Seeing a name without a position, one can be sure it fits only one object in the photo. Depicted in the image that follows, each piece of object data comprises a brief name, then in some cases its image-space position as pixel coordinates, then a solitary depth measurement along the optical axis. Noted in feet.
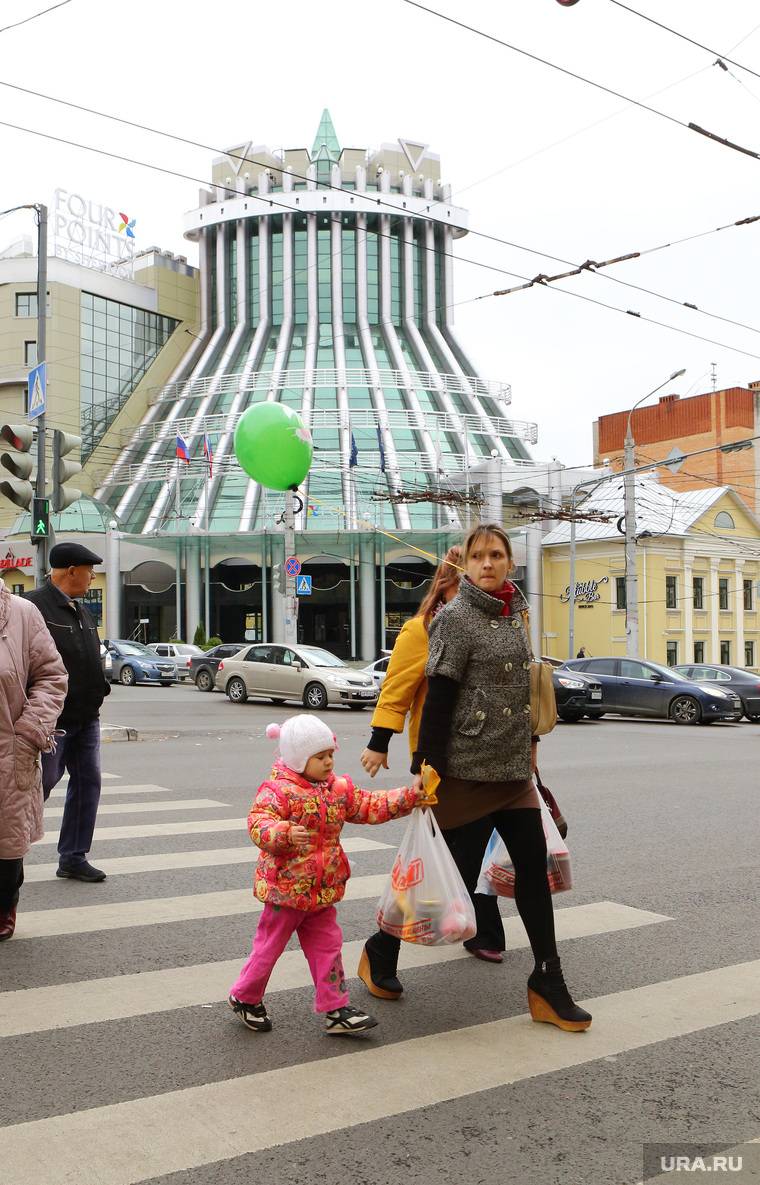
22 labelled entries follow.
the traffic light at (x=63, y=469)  45.14
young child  12.74
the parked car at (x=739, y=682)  79.10
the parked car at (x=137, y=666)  112.37
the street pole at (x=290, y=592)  92.27
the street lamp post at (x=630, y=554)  100.53
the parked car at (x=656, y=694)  73.84
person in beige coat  16.25
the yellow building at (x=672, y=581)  160.97
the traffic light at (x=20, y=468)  43.78
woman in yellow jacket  14.55
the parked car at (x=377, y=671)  84.39
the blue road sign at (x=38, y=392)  49.37
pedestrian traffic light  47.55
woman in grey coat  13.85
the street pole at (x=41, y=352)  52.11
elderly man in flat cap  20.93
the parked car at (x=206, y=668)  102.83
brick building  232.12
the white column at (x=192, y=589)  168.86
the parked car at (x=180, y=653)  123.85
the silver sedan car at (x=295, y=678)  79.10
